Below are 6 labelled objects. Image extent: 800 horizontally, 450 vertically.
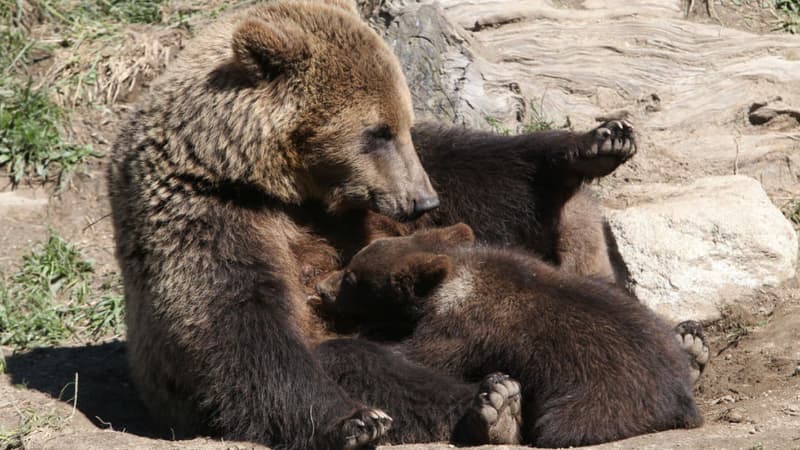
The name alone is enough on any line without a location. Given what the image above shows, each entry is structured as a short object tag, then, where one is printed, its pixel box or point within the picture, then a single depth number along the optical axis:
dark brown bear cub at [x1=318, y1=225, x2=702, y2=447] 11.12
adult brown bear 11.58
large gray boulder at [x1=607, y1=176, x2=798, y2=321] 14.85
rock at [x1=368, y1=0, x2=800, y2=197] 18.28
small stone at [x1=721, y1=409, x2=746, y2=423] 11.66
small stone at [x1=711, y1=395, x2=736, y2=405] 12.78
